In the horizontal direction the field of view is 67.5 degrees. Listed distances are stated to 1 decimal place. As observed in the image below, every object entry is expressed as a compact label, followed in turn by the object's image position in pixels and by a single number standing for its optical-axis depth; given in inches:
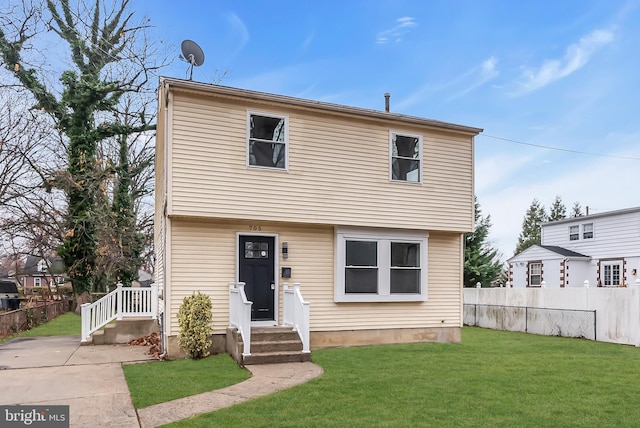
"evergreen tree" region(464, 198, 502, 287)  958.4
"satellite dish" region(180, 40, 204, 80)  466.0
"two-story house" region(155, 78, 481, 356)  381.1
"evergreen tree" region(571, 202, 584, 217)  1984.0
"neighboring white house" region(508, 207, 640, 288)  854.5
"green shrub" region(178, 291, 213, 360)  362.6
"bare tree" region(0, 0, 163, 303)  753.6
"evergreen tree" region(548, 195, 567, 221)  1964.8
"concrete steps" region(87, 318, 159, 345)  468.8
